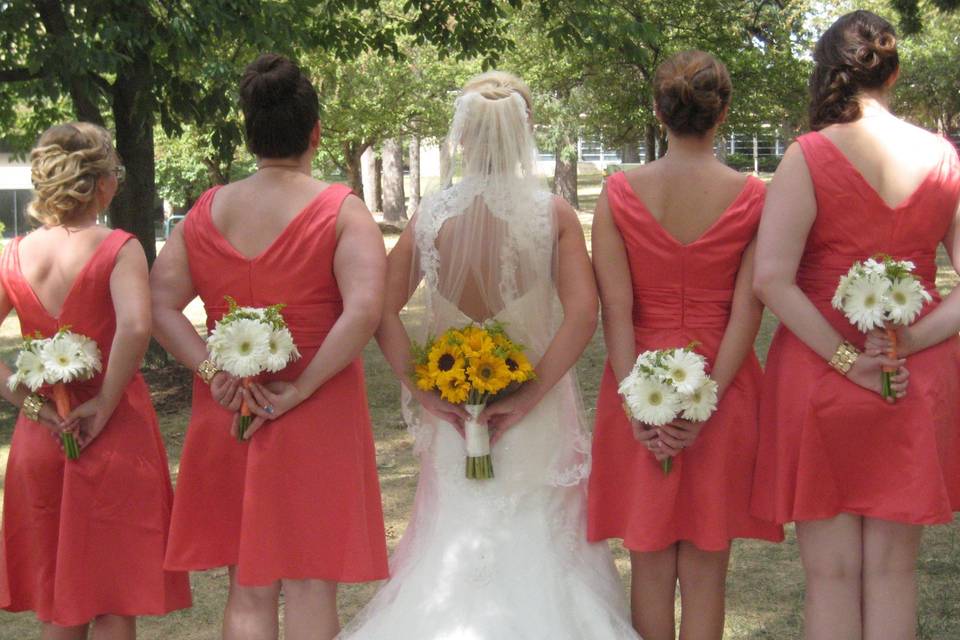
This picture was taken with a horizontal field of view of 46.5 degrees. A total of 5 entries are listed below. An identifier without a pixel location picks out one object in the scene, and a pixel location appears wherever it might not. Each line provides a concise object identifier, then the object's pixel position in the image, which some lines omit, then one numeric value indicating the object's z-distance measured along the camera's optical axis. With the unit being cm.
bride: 362
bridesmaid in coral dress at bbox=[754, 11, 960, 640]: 340
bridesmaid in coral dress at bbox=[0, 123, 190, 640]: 362
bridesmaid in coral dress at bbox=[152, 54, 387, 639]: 354
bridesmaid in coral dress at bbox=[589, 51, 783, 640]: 355
